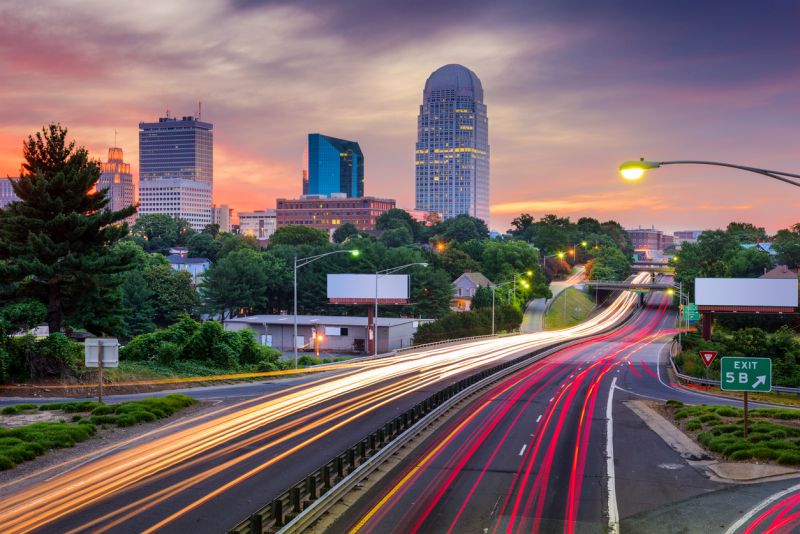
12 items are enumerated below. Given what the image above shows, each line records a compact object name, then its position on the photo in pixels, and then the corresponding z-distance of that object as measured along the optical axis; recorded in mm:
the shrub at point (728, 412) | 35375
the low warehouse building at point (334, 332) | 88562
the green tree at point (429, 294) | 115188
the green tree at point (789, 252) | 157250
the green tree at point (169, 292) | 111375
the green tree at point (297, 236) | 191625
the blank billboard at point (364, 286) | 88188
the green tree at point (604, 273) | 195625
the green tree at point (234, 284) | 110875
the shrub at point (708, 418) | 33312
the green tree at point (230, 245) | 187500
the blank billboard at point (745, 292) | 91250
